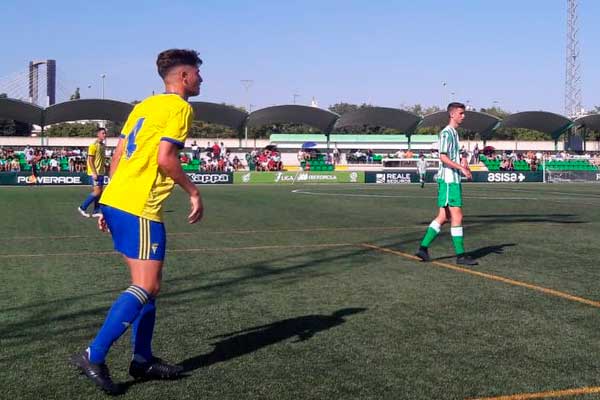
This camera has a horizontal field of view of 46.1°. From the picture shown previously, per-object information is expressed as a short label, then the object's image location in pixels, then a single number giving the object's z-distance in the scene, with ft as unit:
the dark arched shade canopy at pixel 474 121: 187.42
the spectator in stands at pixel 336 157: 197.28
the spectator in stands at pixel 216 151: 160.04
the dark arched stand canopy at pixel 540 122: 191.01
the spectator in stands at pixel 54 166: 145.69
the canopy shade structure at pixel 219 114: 177.68
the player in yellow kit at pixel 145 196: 13.87
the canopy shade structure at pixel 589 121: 191.72
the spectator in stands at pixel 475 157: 176.86
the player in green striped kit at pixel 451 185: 30.58
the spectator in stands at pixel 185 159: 150.94
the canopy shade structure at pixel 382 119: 188.75
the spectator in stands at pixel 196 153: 160.99
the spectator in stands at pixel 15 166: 140.67
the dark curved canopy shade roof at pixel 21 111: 157.17
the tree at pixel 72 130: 296.51
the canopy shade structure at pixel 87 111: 163.94
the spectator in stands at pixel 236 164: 162.85
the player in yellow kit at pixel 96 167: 53.62
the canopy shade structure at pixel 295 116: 181.88
